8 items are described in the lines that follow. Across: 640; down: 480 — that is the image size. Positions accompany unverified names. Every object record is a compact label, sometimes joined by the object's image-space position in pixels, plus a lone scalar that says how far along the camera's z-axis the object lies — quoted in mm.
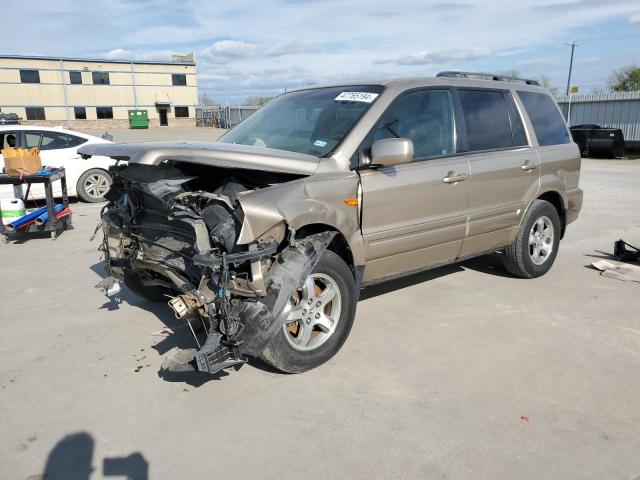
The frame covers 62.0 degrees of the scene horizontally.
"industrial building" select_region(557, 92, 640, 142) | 23375
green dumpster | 53156
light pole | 51253
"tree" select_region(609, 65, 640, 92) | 50719
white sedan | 10094
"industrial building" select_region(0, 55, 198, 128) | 51531
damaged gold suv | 3217
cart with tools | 7477
